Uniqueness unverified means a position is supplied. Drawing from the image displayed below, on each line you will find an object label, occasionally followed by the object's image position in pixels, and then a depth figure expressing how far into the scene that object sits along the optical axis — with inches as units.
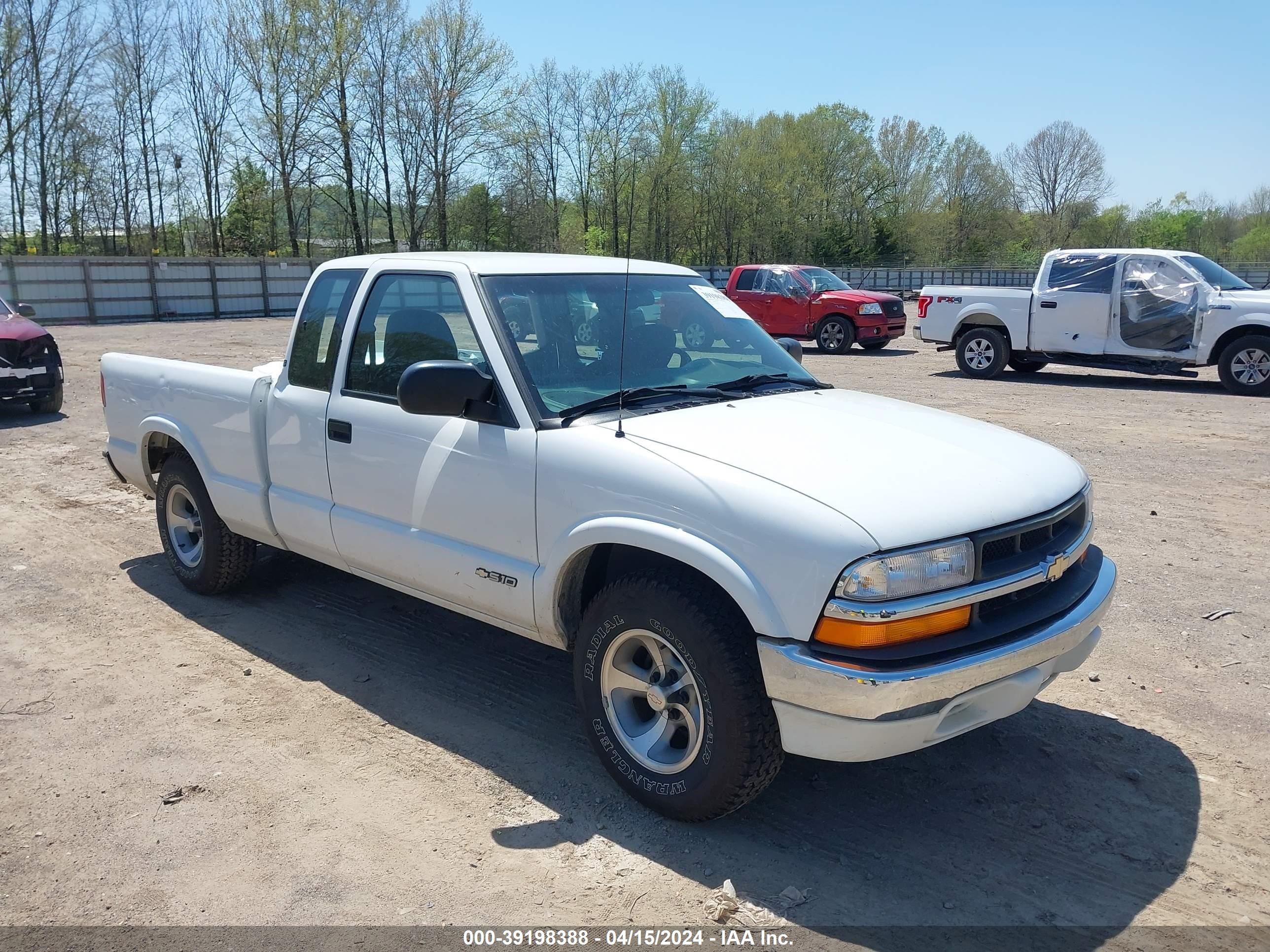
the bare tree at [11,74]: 1569.9
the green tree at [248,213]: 1964.8
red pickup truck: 851.4
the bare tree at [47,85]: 1614.2
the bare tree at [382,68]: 1748.3
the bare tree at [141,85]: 1756.9
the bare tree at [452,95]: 1549.0
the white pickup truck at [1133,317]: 559.2
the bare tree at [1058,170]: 2723.9
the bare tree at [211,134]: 1825.8
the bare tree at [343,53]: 1727.4
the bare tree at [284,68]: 1736.0
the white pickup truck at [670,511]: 115.9
